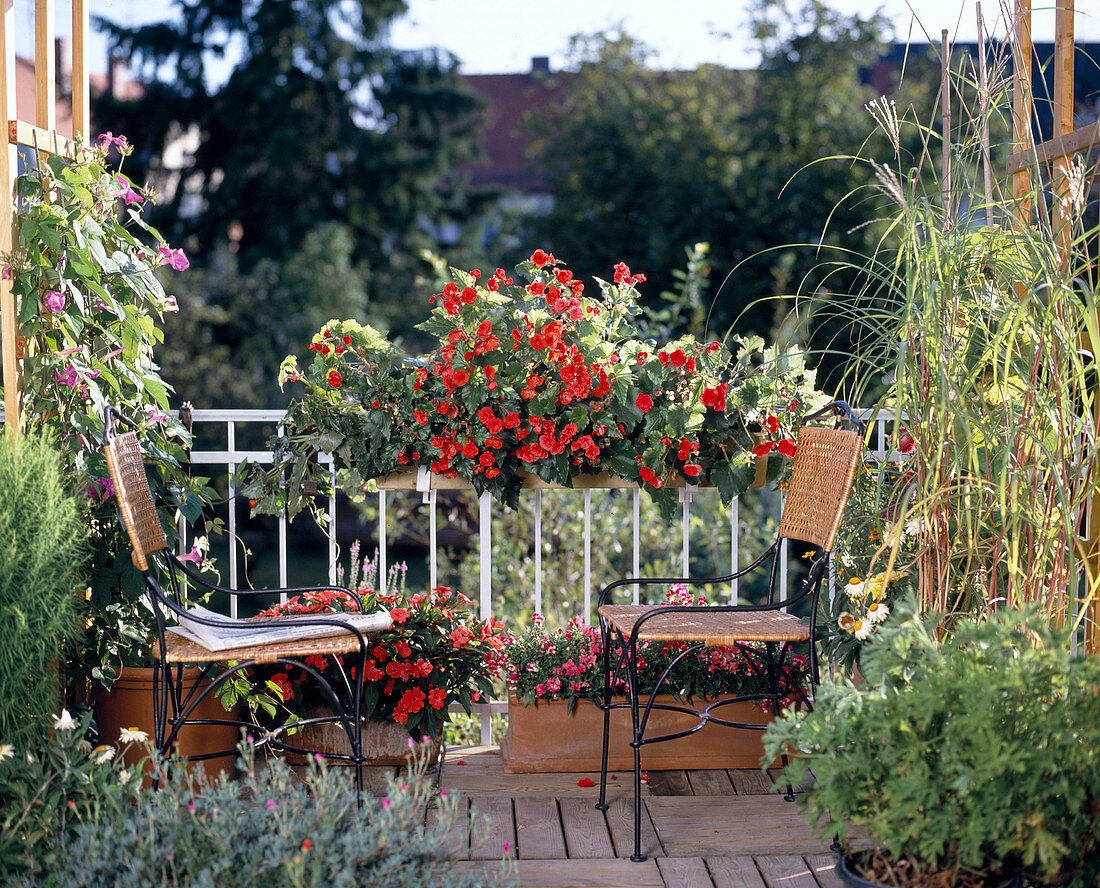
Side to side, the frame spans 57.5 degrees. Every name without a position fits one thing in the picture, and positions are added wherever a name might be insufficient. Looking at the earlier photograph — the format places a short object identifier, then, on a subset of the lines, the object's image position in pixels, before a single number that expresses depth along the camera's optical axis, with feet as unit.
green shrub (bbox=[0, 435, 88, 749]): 6.68
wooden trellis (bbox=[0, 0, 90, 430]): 7.77
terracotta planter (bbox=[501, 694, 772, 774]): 8.96
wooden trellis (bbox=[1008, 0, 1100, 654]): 6.98
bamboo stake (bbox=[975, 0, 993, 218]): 6.43
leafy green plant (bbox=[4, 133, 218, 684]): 8.02
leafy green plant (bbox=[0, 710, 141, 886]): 6.15
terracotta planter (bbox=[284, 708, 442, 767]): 8.55
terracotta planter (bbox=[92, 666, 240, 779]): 8.31
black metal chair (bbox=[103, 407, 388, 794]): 6.99
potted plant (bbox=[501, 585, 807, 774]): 8.92
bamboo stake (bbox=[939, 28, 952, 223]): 6.70
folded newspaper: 7.07
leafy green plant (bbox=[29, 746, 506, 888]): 5.45
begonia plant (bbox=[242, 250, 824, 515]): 8.66
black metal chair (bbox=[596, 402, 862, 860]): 7.50
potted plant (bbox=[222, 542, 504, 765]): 8.39
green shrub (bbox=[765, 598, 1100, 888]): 4.95
